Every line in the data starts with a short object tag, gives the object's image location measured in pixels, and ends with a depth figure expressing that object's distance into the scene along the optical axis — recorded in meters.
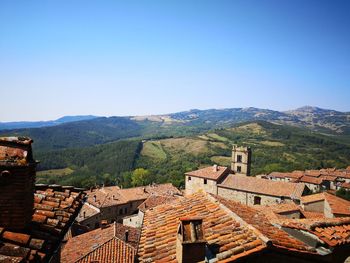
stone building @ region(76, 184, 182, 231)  47.12
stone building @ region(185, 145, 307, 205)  41.22
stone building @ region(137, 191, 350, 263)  5.55
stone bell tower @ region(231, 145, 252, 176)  58.78
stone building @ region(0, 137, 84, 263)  4.32
